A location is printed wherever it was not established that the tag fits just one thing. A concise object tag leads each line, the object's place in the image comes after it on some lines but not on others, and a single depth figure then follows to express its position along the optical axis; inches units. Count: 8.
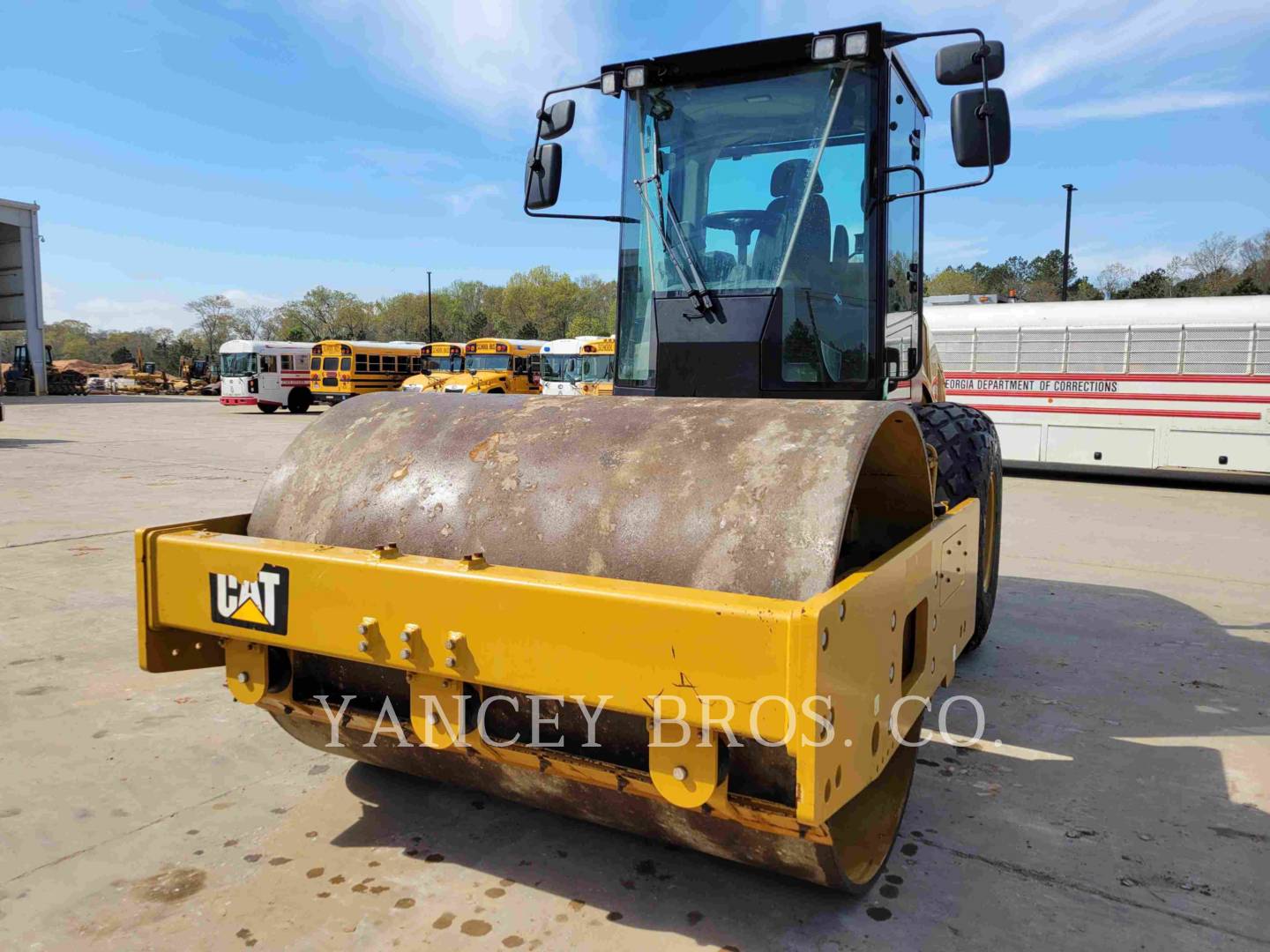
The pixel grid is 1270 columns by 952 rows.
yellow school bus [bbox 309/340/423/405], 1138.7
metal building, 1552.7
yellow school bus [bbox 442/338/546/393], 1109.1
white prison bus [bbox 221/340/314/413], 1153.4
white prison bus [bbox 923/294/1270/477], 466.9
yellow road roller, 72.4
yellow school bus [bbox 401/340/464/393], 1063.6
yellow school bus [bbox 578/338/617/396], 1045.2
